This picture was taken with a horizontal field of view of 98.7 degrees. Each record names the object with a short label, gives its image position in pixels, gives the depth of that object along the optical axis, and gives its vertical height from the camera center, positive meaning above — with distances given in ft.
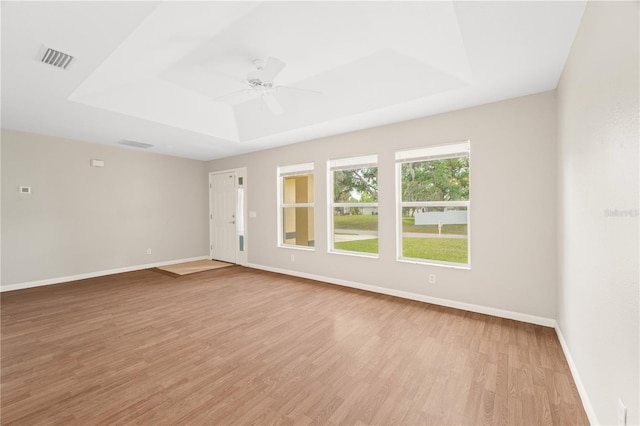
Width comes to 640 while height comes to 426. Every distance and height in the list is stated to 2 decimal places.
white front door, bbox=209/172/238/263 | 21.76 -0.42
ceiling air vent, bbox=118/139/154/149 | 17.30 +4.39
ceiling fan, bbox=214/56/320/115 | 8.27 +4.36
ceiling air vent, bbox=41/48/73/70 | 7.80 +4.53
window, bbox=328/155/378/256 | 14.85 +0.69
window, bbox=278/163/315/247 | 18.75 +0.17
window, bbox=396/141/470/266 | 12.03 +0.23
